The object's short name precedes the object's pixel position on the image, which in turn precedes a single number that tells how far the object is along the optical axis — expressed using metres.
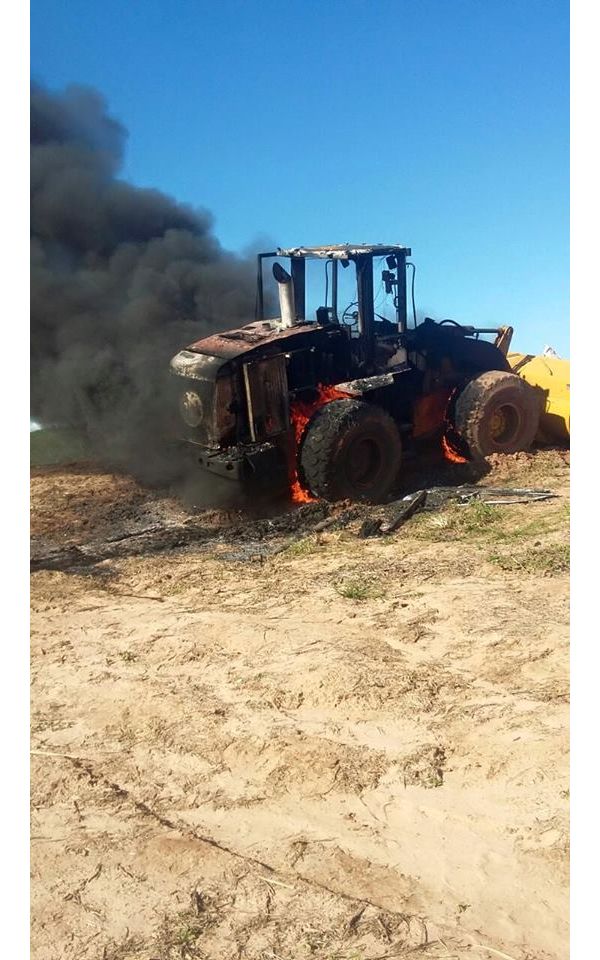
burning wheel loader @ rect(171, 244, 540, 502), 9.37
